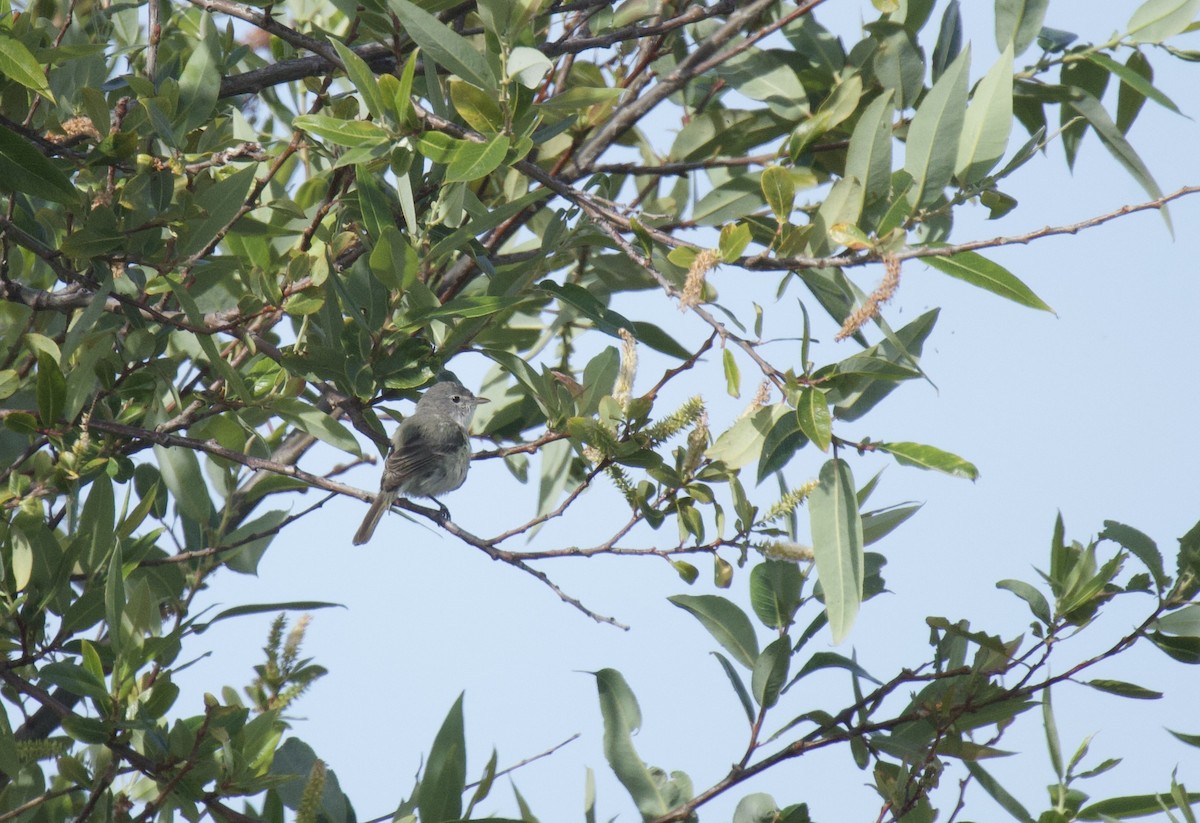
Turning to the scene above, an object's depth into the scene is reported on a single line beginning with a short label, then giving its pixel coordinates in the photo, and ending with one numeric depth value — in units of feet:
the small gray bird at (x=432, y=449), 37.78
